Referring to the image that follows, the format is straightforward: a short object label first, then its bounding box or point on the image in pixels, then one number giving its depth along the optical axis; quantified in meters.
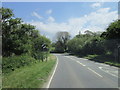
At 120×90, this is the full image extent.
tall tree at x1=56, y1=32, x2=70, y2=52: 118.94
